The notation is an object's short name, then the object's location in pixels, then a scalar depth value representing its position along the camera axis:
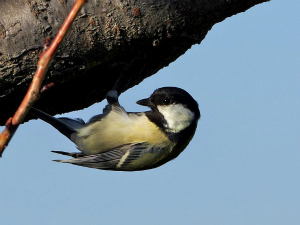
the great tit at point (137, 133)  6.42
